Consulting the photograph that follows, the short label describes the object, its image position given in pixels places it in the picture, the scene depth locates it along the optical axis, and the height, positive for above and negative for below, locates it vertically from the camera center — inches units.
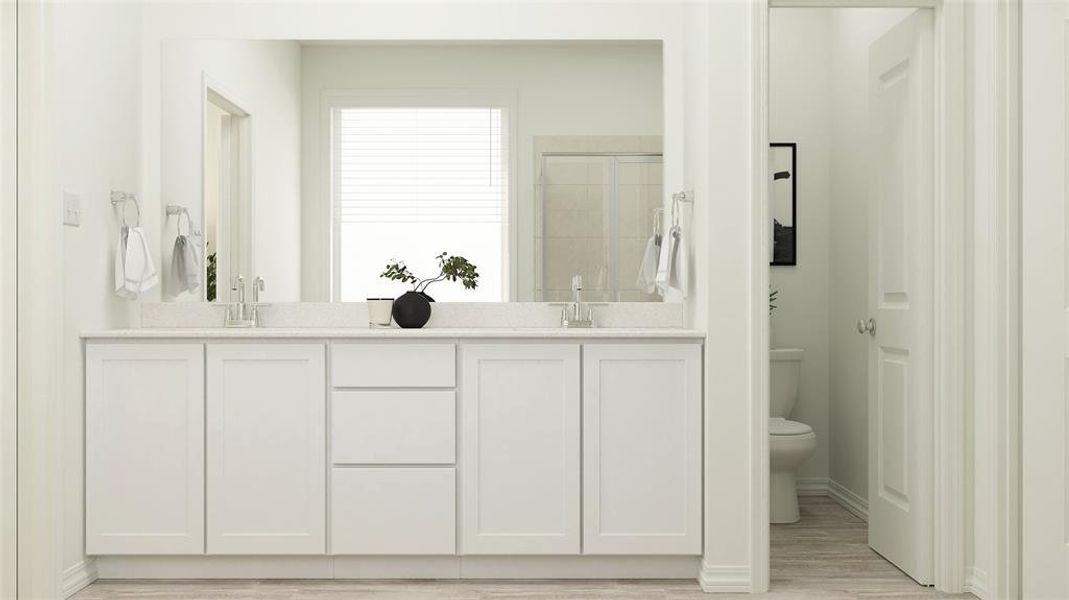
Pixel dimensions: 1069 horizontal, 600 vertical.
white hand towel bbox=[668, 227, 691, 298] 118.3 +5.4
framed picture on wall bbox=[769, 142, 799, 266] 158.9 +19.1
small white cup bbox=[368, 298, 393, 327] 123.3 -1.5
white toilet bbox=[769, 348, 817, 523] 135.6 -22.3
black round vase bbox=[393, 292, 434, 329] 122.0 -1.3
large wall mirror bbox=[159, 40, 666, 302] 127.3 +21.4
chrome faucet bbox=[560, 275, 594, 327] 125.3 -1.6
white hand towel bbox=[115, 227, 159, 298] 118.3 +5.3
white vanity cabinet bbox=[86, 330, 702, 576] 109.6 -18.8
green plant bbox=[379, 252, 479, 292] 127.4 +4.5
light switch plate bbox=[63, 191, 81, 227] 105.8 +11.8
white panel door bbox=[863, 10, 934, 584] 108.3 +1.0
